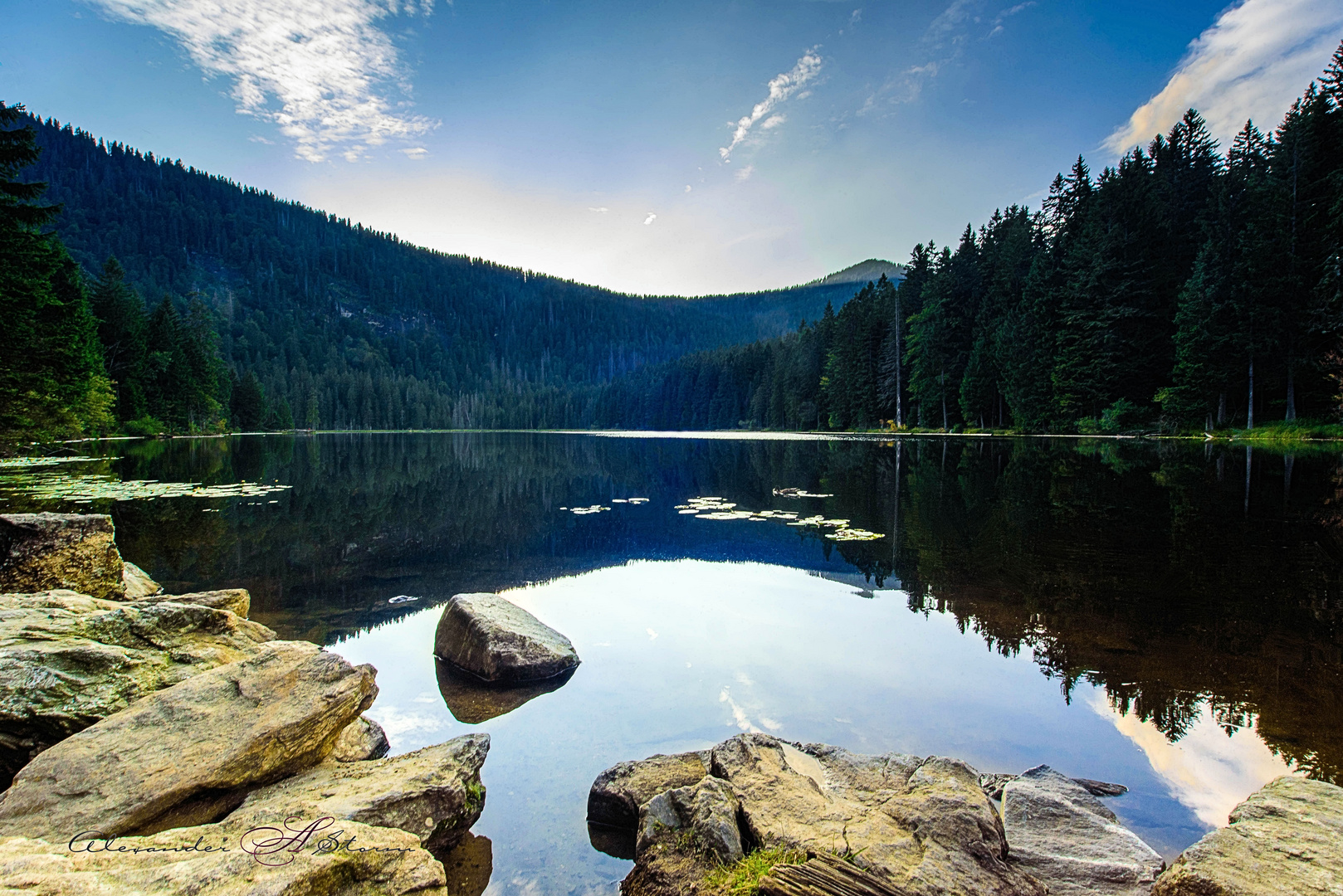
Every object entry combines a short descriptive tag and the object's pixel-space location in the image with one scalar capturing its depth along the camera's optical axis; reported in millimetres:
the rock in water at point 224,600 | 6591
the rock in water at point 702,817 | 3158
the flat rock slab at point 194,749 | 3111
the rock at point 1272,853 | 2445
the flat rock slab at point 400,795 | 3342
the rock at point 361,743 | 4445
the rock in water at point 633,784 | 3797
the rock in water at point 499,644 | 6047
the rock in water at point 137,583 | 7594
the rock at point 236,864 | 2232
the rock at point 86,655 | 3758
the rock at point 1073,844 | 2998
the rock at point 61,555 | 6590
